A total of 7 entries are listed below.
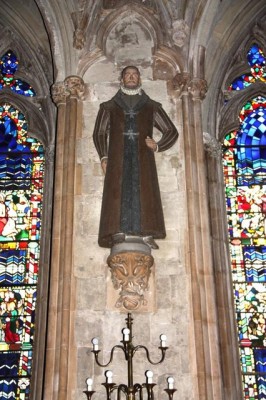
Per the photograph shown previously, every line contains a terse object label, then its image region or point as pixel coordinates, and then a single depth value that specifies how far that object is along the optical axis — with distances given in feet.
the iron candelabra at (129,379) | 23.36
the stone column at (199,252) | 26.11
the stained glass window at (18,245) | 32.63
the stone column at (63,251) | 26.27
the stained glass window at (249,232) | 33.04
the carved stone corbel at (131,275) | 27.35
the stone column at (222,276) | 31.27
